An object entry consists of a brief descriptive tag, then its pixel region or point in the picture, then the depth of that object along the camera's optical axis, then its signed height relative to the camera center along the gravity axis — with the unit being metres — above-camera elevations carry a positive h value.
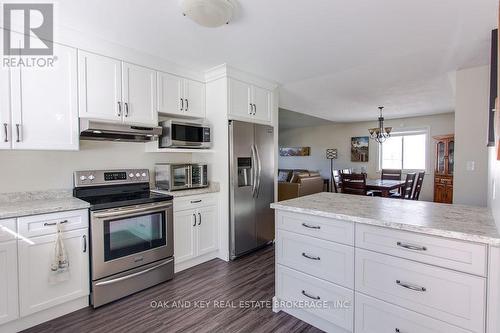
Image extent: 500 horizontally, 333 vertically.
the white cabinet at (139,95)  2.66 +0.72
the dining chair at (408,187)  4.79 -0.51
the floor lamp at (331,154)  8.49 +0.23
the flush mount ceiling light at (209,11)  1.77 +1.09
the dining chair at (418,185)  5.09 -0.49
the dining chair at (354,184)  4.71 -0.43
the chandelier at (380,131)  5.52 +0.68
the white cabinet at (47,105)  2.08 +0.49
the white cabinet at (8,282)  1.81 -0.87
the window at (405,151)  7.02 +0.29
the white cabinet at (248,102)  3.26 +0.81
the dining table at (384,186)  4.84 -0.49
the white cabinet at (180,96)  2.96 +0.81
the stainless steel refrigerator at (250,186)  3.21 -0.34
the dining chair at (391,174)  6.54 -0.35
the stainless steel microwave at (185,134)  2.91 +0.32
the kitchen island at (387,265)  1.29 -0.64
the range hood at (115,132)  2.33 +0.29
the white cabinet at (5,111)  2.00 +0.40
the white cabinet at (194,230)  2.87 -0.83
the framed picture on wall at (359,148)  7.90 +0.41
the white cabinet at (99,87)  2.38 +0.73
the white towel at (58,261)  2.01 -0.80
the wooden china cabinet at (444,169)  5.85 -0.21
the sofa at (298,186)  5.27 -0.53
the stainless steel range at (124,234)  2.21 -0.70
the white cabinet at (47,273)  1.90 -0.89
